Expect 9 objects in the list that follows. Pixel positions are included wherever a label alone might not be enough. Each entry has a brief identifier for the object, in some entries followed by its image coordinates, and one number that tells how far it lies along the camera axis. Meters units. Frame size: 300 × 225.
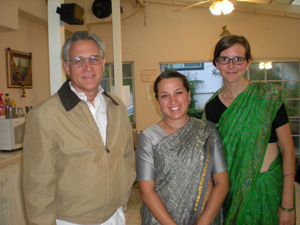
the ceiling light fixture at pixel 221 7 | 3.21
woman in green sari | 1.42
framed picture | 3.50
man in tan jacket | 1.16
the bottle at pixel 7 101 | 2.98
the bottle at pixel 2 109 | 2.73
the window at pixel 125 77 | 5.34
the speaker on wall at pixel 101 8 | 4.80
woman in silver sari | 1.29
